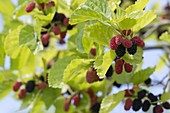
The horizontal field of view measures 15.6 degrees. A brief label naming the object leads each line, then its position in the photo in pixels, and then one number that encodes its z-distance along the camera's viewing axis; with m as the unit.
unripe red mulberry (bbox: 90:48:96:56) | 1.09
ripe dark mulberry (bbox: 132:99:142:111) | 1.15
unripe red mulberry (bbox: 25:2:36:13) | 1.13
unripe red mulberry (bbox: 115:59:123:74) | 1.01
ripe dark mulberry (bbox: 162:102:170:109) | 1.15
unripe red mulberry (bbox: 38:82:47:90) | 1.32
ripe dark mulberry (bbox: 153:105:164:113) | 1.15
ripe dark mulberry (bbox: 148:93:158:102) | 1.16
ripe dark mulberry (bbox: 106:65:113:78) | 1.11
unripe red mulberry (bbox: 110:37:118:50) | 0.98
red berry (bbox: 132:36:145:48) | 1.00
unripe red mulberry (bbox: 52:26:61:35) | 1.16
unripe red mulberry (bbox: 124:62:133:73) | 1.02
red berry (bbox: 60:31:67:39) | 1.18
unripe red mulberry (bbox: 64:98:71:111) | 1.32
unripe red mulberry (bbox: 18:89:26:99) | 1.34
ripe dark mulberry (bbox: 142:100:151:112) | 1.15
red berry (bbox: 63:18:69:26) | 1.16
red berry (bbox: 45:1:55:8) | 1.15
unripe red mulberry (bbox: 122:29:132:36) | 0.99
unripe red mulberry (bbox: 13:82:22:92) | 1.33
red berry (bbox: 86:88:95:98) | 1.38
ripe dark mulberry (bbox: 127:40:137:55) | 0.98
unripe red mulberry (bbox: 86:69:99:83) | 1.06
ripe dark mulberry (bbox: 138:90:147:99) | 1.16
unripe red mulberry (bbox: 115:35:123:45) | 0.96
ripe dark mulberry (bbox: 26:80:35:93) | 1.32
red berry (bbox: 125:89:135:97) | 1.18
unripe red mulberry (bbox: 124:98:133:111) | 1.15
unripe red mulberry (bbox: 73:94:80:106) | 1.35
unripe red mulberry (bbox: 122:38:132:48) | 0.97
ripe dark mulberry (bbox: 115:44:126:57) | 0.98
